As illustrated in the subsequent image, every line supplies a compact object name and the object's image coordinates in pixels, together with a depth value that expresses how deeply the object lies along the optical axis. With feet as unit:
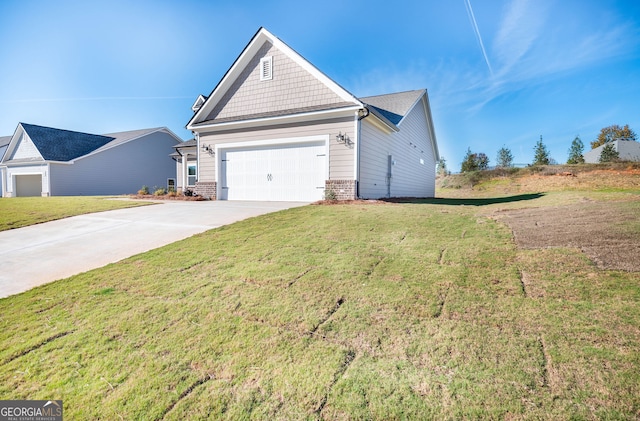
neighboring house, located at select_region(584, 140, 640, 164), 114.11
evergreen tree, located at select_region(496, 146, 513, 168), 127.34
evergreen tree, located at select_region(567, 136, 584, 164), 114.60
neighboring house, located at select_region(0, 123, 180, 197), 71.67
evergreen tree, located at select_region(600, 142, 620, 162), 102.58
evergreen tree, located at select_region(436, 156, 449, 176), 125.59
